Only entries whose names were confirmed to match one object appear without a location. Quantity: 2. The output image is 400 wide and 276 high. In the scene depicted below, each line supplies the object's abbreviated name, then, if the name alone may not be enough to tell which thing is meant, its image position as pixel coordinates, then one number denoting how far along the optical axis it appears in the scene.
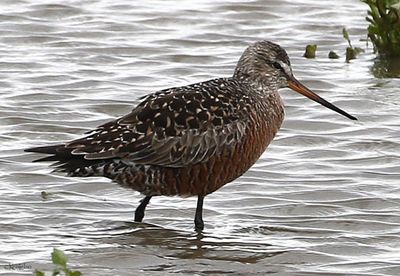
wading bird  8.48
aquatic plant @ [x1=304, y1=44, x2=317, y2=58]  12.36
